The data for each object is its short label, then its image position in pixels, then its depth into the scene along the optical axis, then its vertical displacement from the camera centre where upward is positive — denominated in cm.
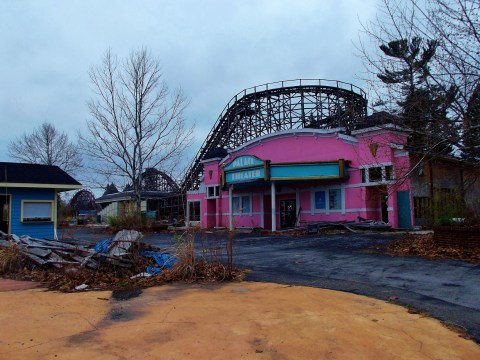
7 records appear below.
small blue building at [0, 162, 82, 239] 1767 +69
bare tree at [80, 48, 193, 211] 2836 +494
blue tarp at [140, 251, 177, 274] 965 -119
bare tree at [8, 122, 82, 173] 4450 +639
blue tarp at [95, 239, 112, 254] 1055 -91
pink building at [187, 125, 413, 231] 2202 +166
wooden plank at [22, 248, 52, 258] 1069 -100
